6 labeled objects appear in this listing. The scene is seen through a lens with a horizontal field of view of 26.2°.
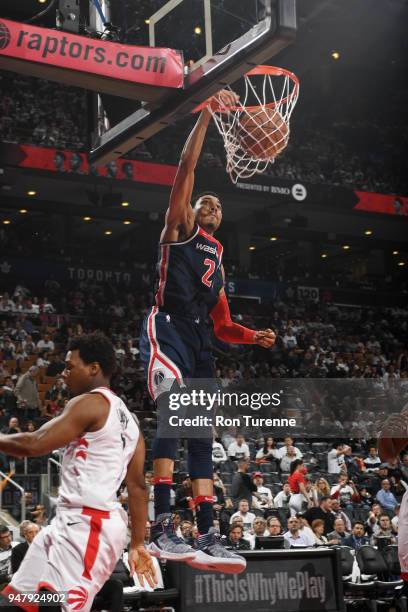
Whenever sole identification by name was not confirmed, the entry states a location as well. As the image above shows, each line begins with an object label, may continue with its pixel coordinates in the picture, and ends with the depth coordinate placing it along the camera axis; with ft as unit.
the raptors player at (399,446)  18.44
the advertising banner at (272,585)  20.62
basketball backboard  17.38
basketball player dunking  18.67
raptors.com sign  18.85
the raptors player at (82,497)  12.50
